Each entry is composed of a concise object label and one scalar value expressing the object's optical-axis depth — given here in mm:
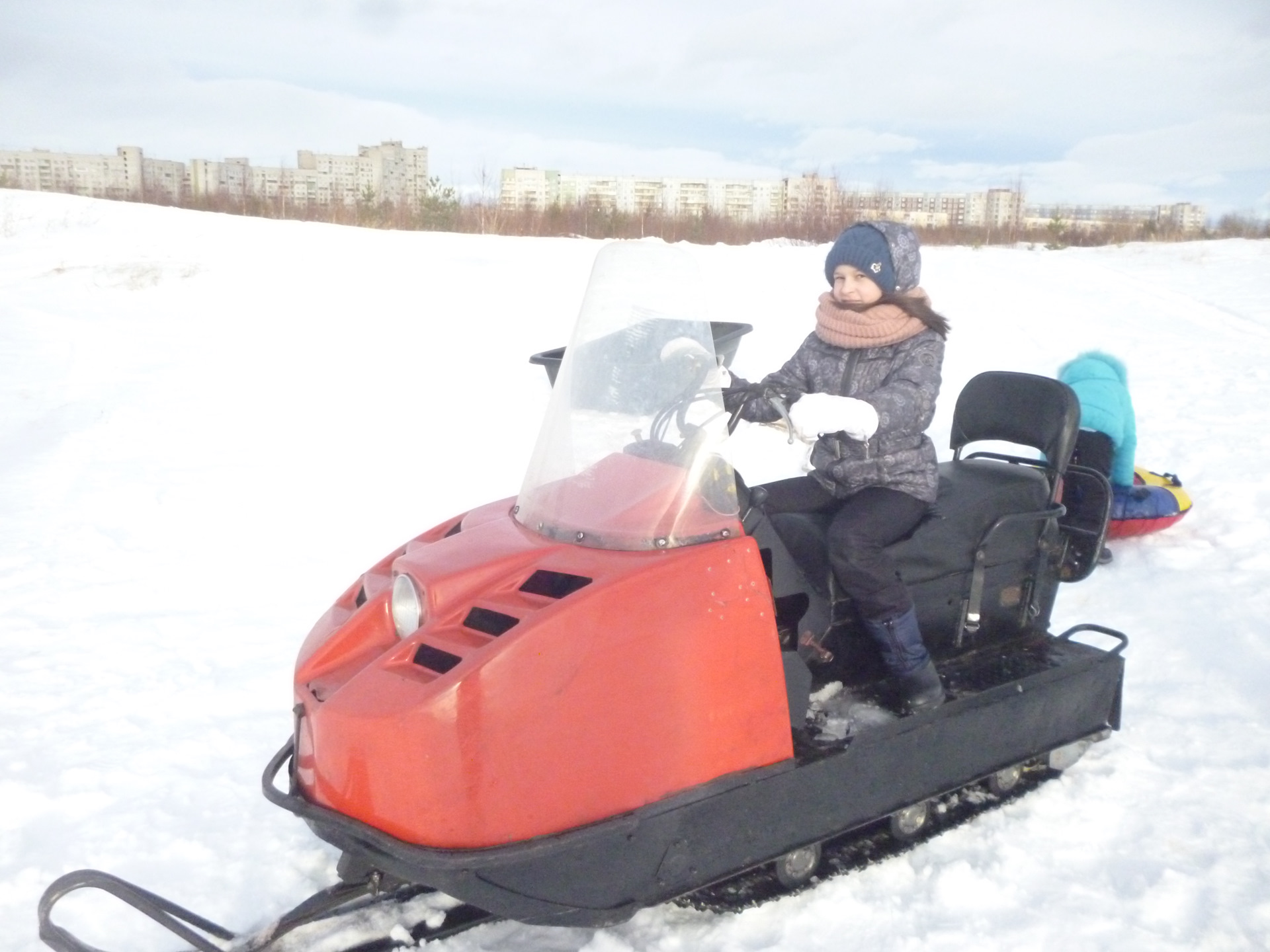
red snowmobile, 1902
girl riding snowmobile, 2504
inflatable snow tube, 4879
